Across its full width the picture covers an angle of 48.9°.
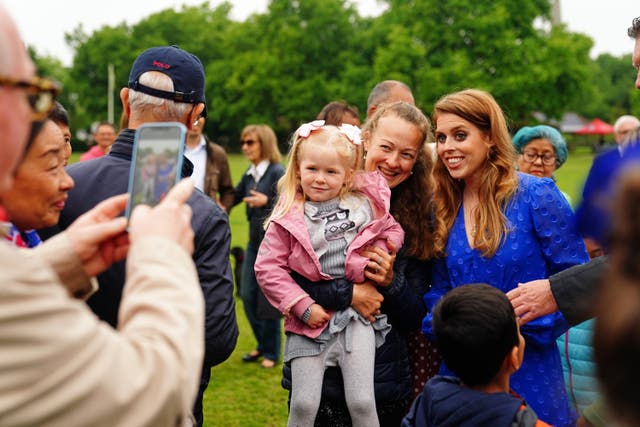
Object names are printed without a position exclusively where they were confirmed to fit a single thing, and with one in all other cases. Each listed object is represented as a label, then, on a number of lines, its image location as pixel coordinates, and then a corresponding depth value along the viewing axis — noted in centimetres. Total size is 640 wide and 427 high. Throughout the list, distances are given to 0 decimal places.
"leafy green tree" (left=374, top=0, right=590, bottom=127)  4381
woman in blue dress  347
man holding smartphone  138
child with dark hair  257
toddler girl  360
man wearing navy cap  300
